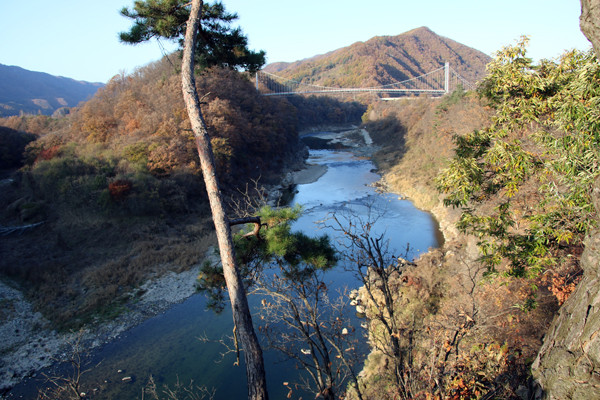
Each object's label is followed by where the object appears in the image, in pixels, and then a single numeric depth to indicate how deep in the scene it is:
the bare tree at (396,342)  3.91
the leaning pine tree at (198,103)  3.86
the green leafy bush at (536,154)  3.23
